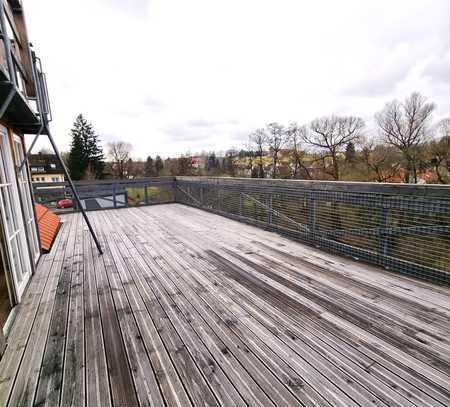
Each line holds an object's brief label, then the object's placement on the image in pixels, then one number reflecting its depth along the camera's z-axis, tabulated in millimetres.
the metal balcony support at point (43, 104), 2752
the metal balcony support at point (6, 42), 1477
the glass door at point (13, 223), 2236
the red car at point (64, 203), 7037
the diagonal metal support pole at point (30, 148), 2915
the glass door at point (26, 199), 2947
